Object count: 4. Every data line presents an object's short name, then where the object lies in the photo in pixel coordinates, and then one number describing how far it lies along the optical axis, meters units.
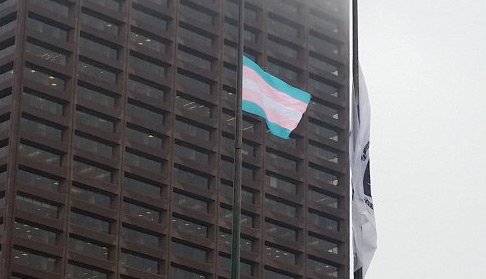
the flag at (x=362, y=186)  50.81
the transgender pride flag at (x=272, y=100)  56.47
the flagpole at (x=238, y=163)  49.91
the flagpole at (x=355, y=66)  50.65
